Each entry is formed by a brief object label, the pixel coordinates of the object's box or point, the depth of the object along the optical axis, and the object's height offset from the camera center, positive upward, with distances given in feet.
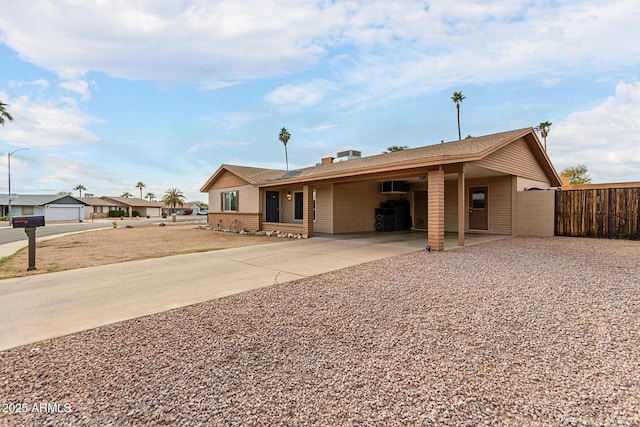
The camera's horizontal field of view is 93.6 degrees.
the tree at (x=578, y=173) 102.17 +13.11
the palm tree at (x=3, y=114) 96.43 +32.14
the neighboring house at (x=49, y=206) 137.58 +3.30
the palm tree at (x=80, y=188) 270.26 +22.72
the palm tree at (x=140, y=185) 287.69 +26.89
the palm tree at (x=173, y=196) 198.08 +11.00
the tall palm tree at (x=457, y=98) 103.24 +39.34
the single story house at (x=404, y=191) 28.58 +3.15
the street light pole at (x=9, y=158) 97.27 +18.47
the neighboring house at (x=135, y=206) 202.08 +4.86
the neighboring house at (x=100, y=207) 179.42 +3.74
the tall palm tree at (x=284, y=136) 131.75 +33.71
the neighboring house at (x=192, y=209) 246.68 +3.10
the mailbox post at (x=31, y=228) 21.16 -1.05
